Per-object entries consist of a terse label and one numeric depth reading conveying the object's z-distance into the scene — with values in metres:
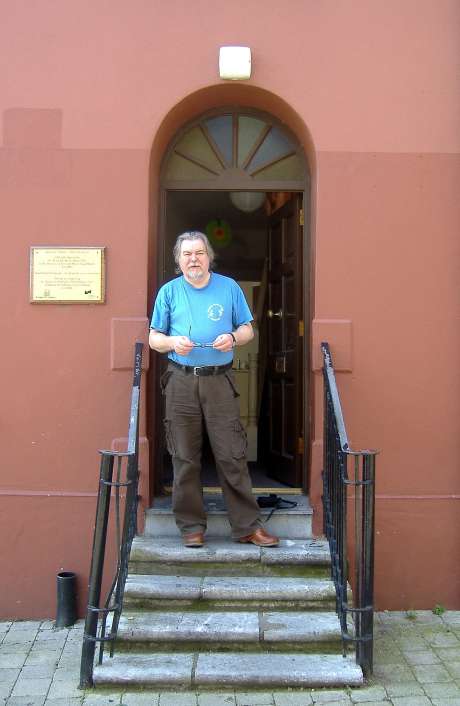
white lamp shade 6.24
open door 5.01
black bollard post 4.30
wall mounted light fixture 4.46
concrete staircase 3.43
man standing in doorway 4.08
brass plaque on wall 4.48
